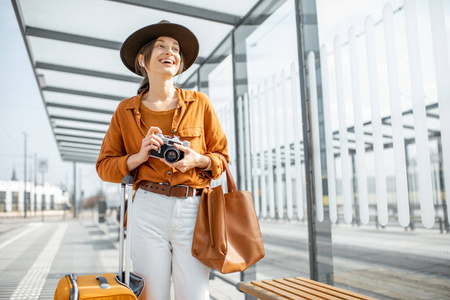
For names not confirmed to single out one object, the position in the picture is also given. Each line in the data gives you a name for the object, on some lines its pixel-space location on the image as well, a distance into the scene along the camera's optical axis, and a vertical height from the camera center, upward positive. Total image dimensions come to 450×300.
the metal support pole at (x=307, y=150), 2.66 +0.25
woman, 1.48 +0.11
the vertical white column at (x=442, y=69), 1.83 +0.54
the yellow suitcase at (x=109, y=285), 1.31 -0.34
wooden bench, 1.89 -0.55
